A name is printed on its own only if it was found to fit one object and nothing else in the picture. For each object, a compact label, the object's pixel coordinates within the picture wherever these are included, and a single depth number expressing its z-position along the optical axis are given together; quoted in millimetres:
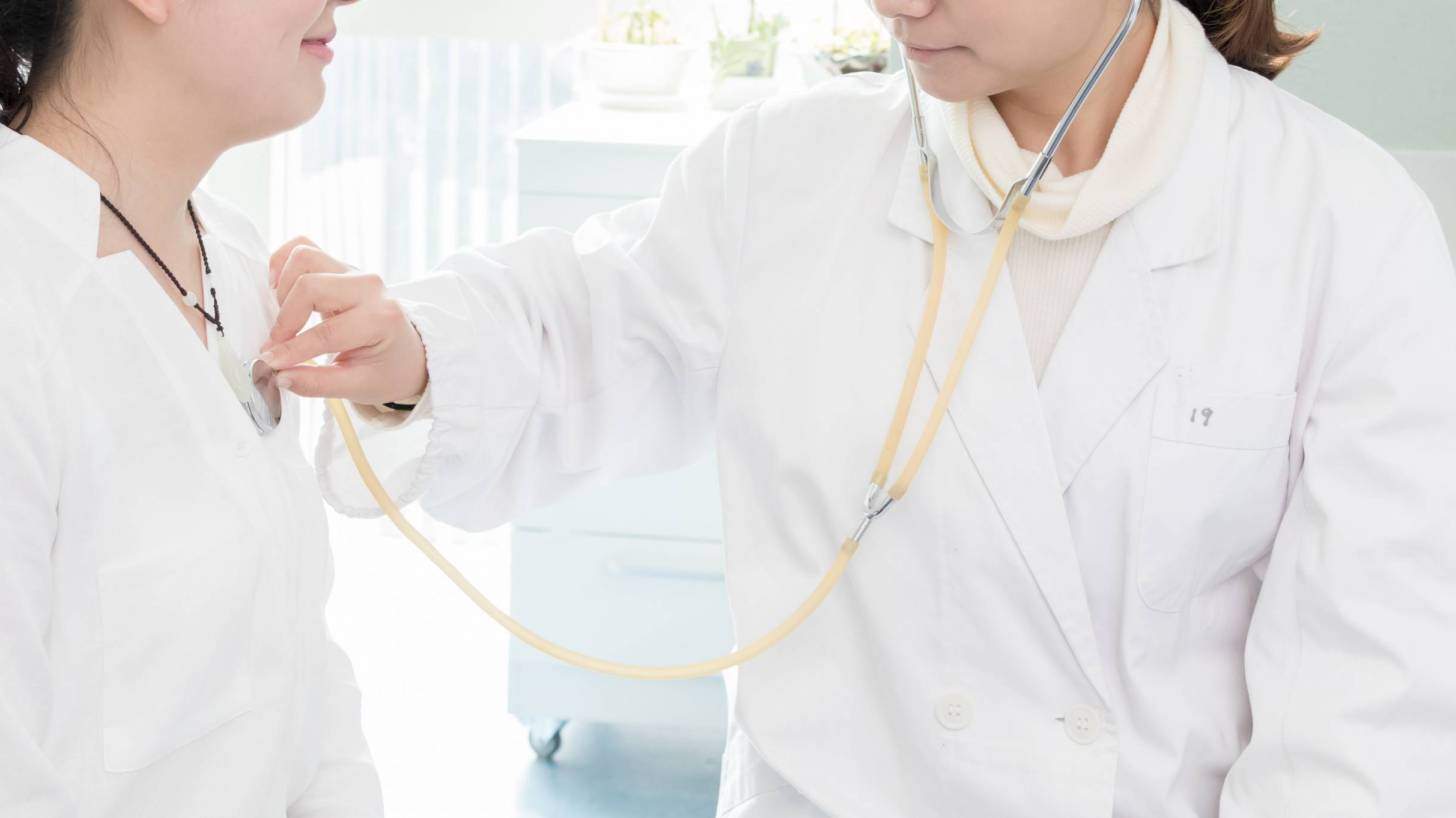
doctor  1060
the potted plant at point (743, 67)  2477
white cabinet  2268
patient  884
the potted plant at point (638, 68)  2430
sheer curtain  2990
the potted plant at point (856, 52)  2365
